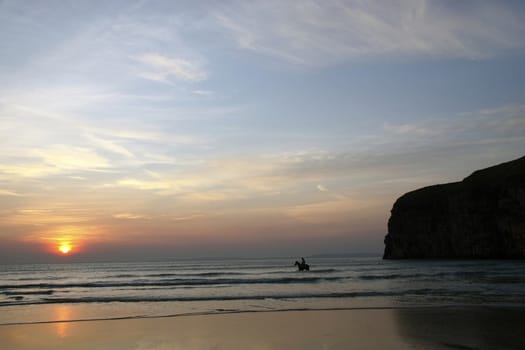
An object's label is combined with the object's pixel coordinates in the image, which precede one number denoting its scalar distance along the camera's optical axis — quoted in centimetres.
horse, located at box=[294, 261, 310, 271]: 5429
